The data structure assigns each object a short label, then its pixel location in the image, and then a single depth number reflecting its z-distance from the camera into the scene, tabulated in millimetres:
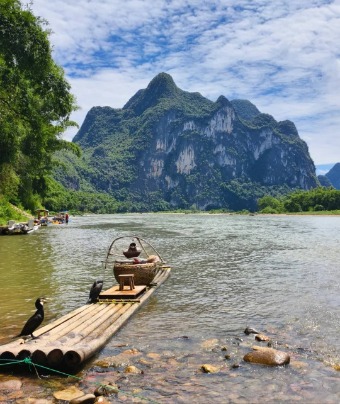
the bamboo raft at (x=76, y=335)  6219
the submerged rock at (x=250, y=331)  8383
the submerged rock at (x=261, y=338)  7955
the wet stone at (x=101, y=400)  5273
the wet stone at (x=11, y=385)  5662
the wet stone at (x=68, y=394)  5399
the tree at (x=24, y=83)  22578
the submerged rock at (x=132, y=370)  6346
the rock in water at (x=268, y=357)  6688
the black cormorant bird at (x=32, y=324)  7151
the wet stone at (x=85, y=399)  5176
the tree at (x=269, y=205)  139750
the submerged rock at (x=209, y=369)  6398
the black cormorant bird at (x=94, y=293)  10398
